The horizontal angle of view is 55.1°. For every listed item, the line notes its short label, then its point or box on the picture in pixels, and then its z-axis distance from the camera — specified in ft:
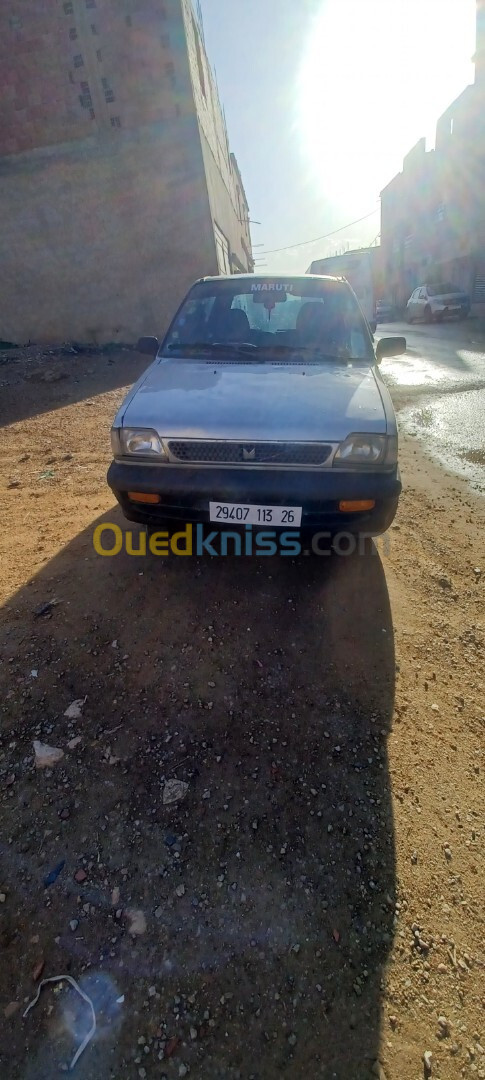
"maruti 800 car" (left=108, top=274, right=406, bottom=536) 7.48
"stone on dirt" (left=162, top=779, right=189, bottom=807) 5.36
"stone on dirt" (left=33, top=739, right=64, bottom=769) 5.73
